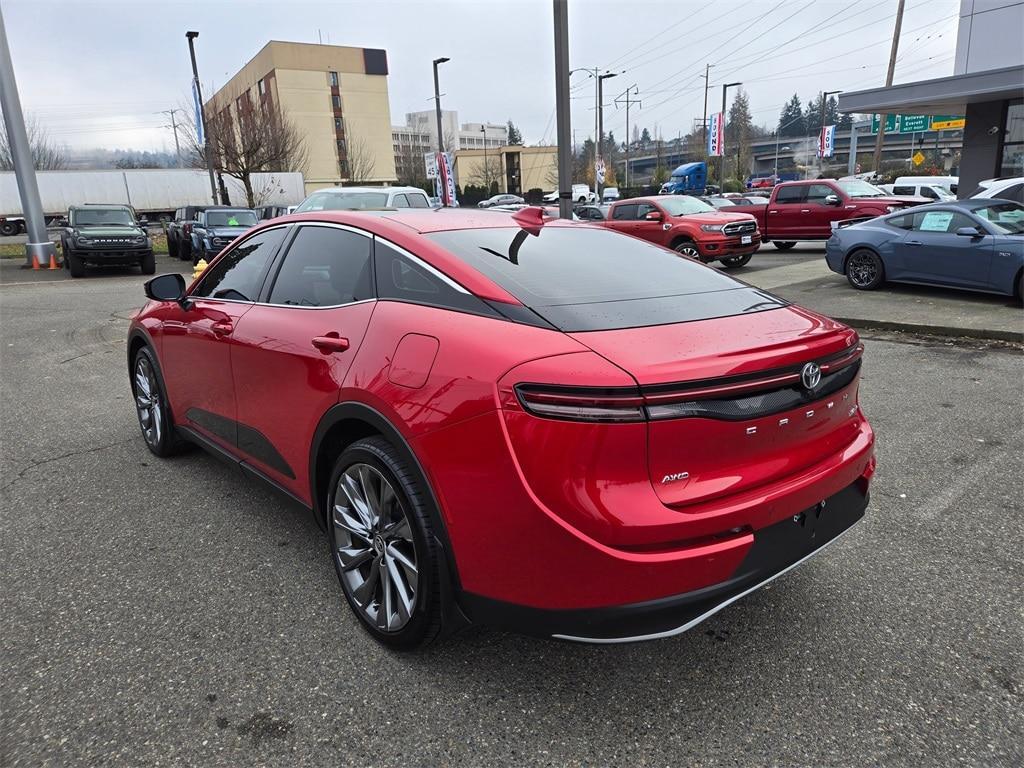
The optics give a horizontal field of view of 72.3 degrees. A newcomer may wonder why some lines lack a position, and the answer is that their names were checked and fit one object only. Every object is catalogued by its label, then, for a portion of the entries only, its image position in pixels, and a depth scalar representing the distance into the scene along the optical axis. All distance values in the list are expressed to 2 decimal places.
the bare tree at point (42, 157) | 51.41
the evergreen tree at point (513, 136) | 134.62
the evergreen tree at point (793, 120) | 132.57
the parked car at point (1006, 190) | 13.63
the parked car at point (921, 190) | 24.68
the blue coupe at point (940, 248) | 9.15
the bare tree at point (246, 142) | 30.17
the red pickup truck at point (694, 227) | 14.15
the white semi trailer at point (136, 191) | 38.84
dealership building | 15.70
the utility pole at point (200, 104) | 24.20
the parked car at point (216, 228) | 18.38
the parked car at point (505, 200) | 40.74
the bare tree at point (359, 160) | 71.88
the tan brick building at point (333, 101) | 73.62
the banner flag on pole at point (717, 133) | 46.31
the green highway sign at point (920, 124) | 50.03
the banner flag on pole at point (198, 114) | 24.72
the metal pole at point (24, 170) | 19.23
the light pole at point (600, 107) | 42.13
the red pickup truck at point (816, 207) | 16.34
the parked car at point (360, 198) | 14.77
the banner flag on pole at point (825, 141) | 46.03
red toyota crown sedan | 1.94
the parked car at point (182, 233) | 21.23
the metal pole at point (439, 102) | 31.15
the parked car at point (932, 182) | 27.30
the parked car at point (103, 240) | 17.20
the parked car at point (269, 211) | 23.38
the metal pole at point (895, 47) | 36.28
